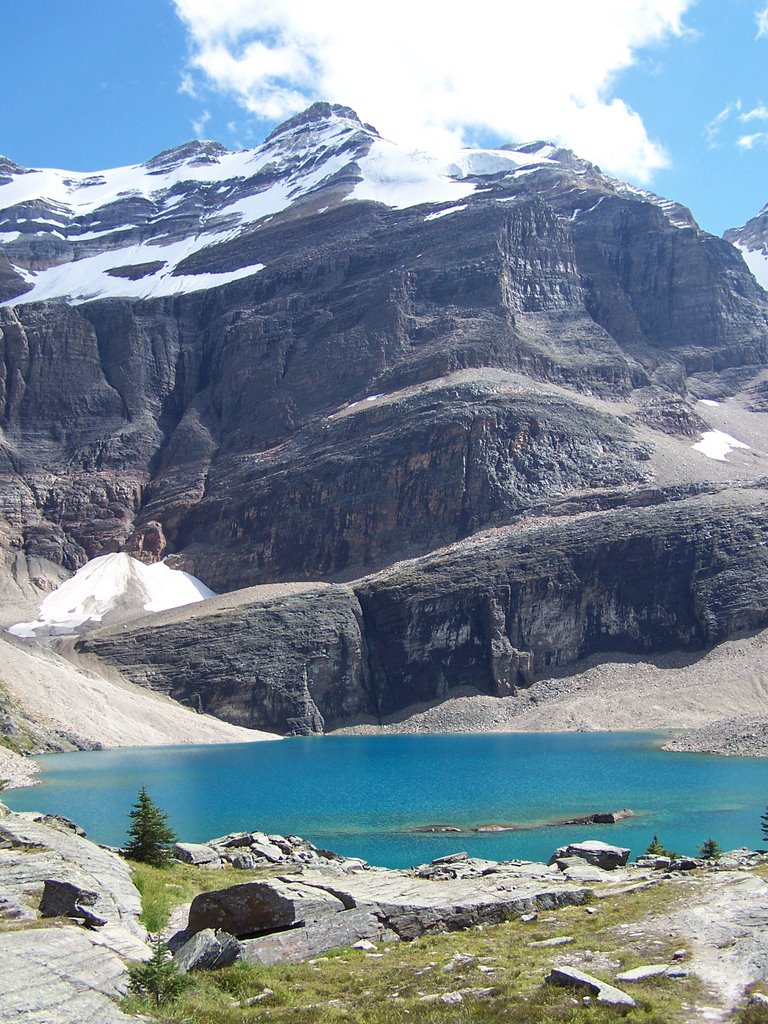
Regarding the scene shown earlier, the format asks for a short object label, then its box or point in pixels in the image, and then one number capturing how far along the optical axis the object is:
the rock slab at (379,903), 19.00
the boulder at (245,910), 18.88
